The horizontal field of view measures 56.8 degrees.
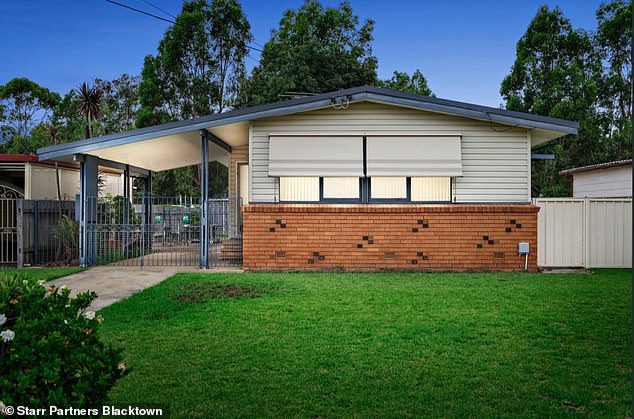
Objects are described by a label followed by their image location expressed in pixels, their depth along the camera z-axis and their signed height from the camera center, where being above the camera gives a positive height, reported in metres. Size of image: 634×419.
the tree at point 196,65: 41.47 +10.57
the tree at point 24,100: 52.00 +10.08
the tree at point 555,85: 29.17 +6.38
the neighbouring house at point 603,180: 18.20 +0.99
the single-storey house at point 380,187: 13.53 +0.55
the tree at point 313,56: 36.16 +10.16
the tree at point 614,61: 31.34 +8.15
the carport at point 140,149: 13.79 +1.57
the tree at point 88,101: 28.44 +5.37
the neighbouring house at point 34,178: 16.42 +1.00
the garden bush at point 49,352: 3.10 -0.79
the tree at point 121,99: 53.56 +10.24
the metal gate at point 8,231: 14.86 -0.52
